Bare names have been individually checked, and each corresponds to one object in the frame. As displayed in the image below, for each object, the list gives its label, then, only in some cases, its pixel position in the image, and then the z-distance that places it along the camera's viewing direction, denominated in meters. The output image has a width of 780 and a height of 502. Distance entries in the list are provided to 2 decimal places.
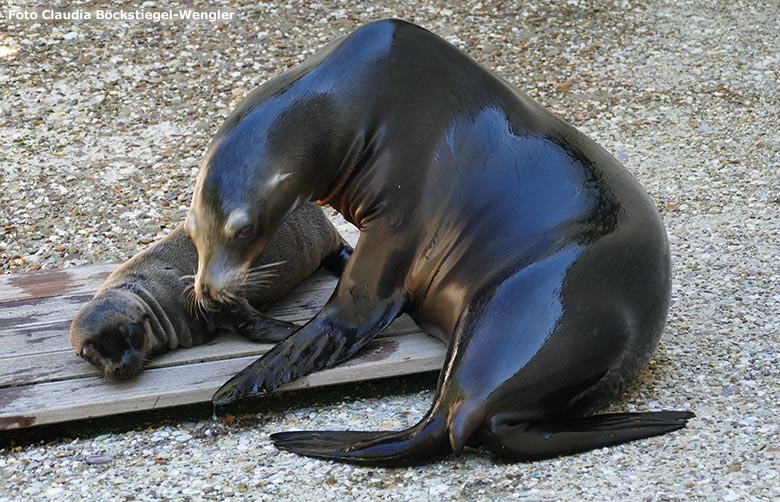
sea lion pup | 7.21
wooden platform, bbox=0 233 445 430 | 6.83
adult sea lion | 5.98
